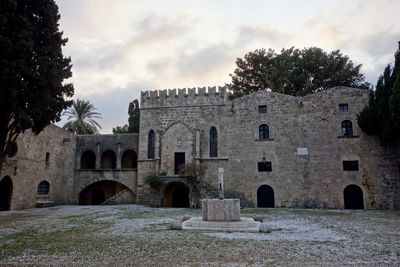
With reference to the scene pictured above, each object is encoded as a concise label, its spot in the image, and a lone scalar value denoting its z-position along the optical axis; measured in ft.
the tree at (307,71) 85.05
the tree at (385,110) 52.01
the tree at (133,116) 108.50
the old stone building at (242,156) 63.21
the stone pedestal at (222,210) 34.58
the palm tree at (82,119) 109.91
